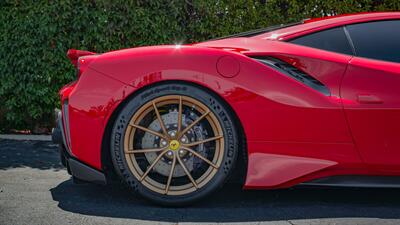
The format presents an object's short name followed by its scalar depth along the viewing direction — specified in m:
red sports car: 3.43
